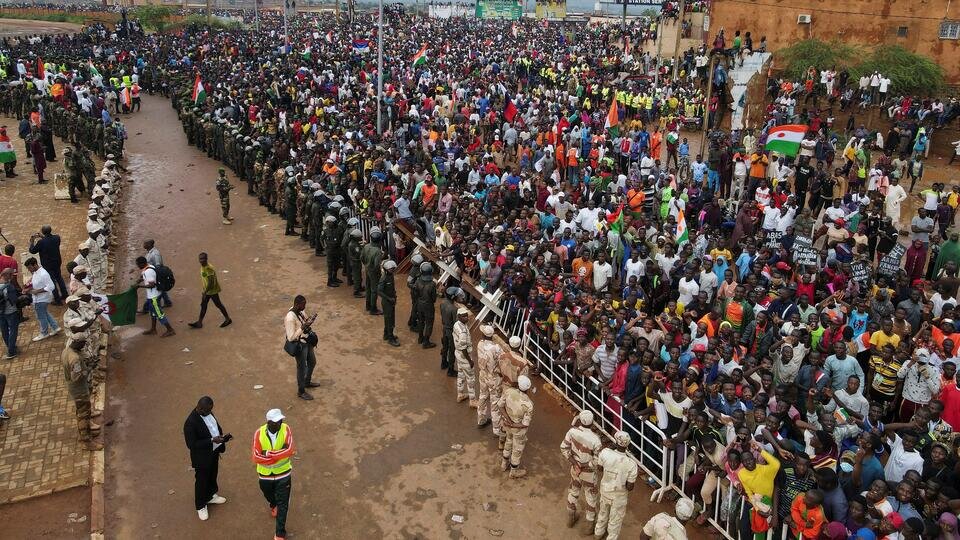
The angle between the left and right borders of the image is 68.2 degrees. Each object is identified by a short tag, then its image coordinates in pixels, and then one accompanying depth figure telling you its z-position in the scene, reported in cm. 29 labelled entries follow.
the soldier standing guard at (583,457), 661
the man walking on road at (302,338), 908
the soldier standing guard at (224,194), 1591
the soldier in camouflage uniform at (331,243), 1277
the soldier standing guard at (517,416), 765
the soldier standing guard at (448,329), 973
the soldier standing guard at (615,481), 646
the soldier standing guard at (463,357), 886
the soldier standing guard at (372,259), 1147
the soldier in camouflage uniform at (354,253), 1225
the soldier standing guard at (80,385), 783
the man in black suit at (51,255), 1166
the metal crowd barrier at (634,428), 698
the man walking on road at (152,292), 1073
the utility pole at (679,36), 2719
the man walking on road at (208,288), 1089
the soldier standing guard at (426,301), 1036
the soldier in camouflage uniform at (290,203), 1524
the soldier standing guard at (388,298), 1063
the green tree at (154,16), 4962
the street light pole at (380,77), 1927
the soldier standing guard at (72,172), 1689
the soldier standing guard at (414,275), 1067
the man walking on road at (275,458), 655
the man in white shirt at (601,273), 1068
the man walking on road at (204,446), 687
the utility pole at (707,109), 1651
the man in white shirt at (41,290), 1034
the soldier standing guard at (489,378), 815
